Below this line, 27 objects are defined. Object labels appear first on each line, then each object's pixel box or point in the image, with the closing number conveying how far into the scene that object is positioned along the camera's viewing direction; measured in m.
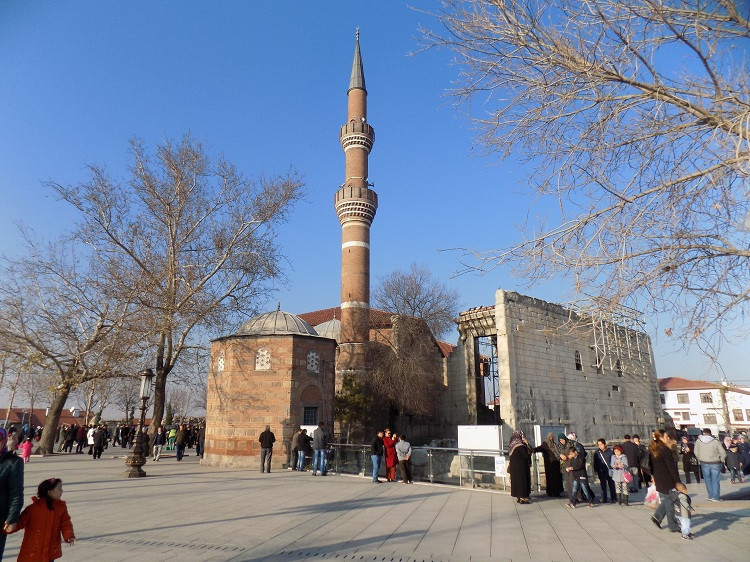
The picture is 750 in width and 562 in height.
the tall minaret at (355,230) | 30.85
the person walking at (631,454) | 10.31
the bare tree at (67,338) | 18.11
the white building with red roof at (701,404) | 48.66
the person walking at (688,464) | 13.18
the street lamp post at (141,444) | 12.57
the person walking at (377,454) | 12.14
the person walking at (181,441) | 18.27
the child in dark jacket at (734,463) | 13.16
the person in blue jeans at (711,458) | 8.86
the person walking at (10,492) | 4.11
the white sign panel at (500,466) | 10.61
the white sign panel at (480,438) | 11.29
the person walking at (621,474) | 8.68
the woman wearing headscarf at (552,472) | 9.55
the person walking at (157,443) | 18.25
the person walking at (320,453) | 13.02
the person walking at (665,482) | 6.52
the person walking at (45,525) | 4.05
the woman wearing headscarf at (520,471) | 8.77
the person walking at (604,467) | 9.08
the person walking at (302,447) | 14.18
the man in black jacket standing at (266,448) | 13.77
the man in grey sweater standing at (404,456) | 11.80
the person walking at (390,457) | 12.03
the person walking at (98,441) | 17.73
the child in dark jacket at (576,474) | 8.49
